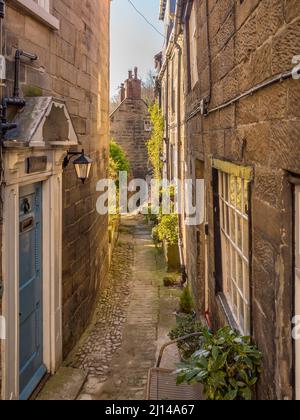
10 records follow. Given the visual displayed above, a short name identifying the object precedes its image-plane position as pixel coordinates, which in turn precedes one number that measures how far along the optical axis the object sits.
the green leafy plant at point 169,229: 12.12
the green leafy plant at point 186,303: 7.82
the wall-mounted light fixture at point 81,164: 6.09
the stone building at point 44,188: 4.16
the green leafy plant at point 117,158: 21.02
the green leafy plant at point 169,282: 10.45
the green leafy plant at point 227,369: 2.96
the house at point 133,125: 25.48
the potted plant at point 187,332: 5.52
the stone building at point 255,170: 2.39
